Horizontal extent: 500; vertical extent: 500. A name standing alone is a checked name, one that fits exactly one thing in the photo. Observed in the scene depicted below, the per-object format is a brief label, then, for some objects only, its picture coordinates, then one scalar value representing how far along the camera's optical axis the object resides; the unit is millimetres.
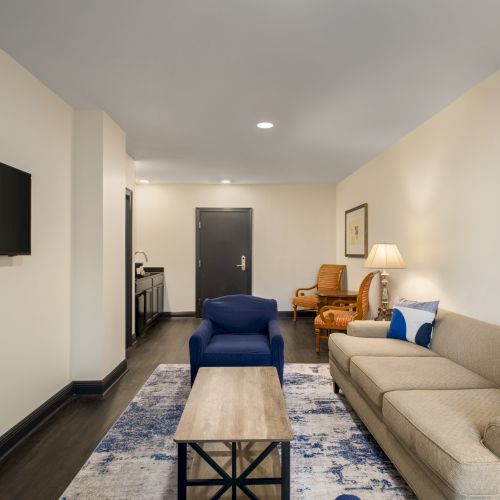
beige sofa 1435
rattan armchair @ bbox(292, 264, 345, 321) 6105
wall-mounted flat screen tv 2236
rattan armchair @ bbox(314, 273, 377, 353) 4355
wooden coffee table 1614
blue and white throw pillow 2957
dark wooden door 6809
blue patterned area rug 1938
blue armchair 2986
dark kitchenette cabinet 5137
